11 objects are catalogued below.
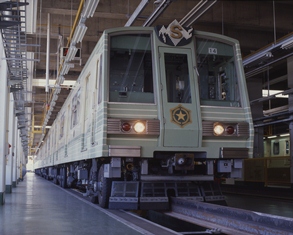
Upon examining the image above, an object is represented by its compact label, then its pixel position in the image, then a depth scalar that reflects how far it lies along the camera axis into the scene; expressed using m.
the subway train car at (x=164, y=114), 7.02
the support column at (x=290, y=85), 15.42
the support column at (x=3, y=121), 9.02
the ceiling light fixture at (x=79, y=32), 9.50
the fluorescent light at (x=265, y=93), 22.37
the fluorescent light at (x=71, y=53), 11.02
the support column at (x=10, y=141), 12.98
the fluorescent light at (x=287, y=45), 10.01
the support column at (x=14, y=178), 17.03
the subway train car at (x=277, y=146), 17.34
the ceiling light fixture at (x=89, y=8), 8.25
